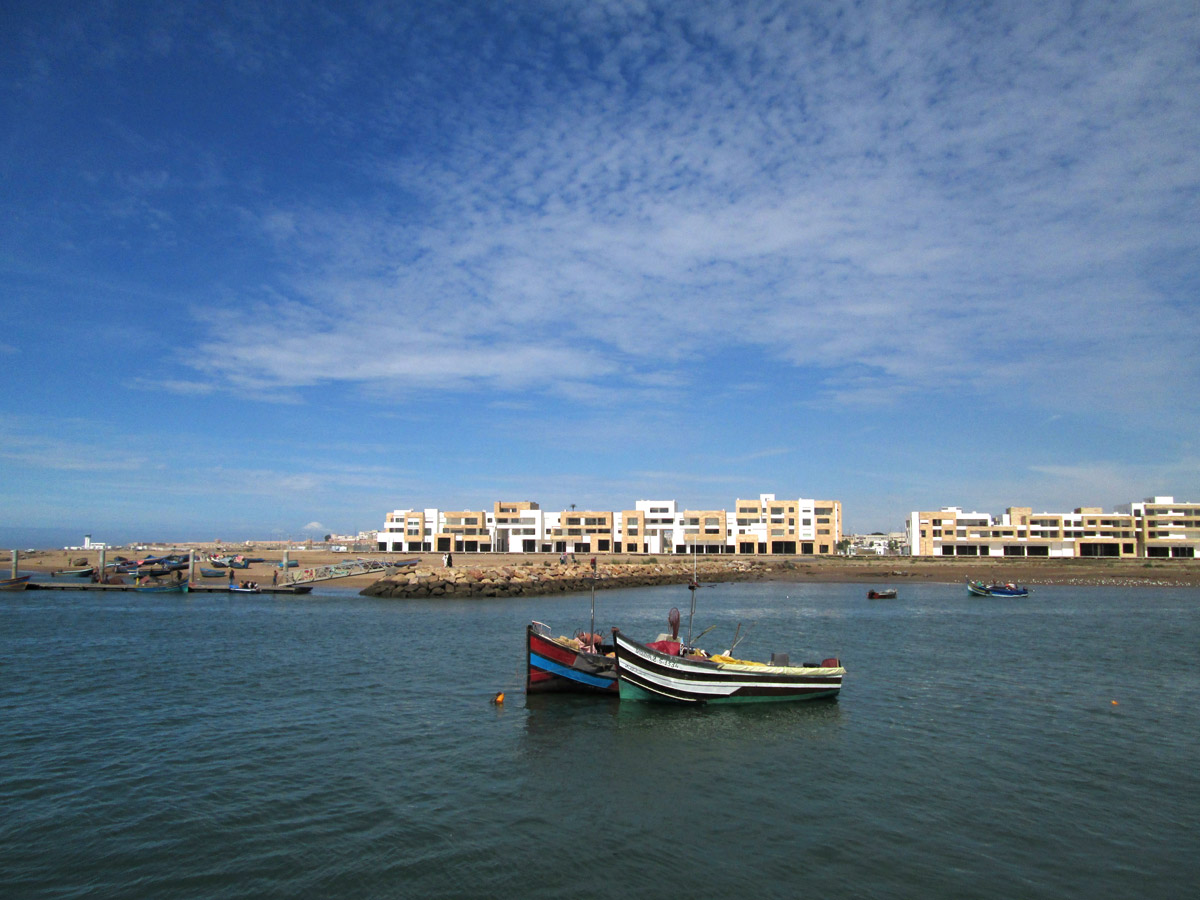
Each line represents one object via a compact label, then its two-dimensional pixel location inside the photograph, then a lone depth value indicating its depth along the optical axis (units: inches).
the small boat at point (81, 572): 3284.7
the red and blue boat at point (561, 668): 1087.0
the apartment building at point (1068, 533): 5315.0
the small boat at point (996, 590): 3046.3
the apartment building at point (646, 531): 5689.0
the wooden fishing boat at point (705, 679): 1031.6
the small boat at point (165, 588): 2726.4
